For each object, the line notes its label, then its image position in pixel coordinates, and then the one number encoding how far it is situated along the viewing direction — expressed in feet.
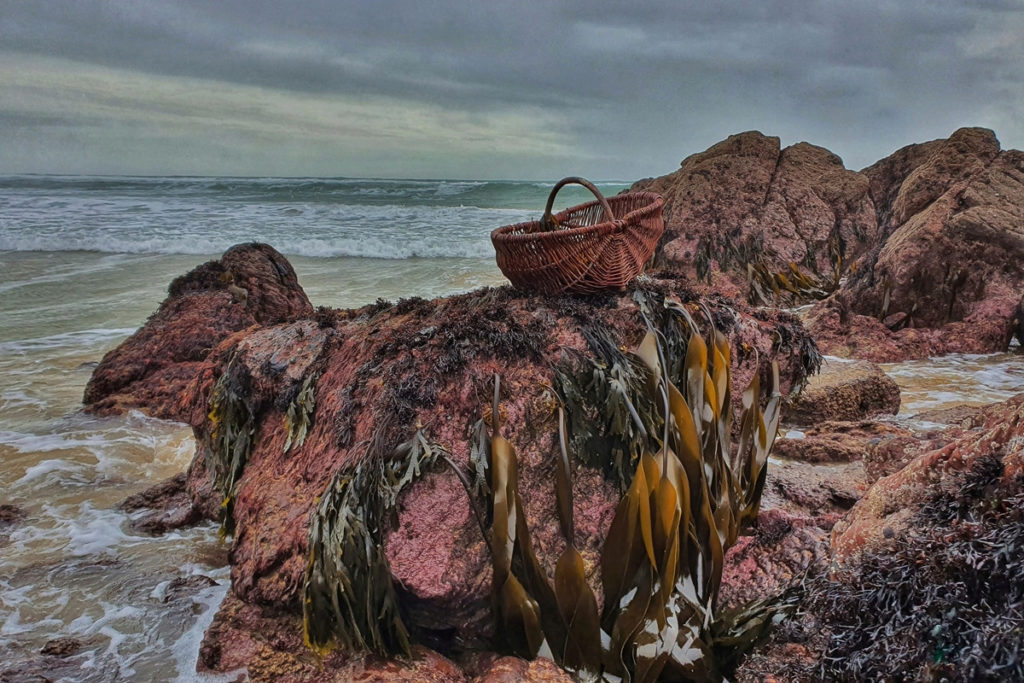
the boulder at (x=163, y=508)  10.39
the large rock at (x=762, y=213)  29.89
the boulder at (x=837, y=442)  11.21
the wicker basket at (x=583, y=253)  8.43
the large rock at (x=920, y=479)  5.58
